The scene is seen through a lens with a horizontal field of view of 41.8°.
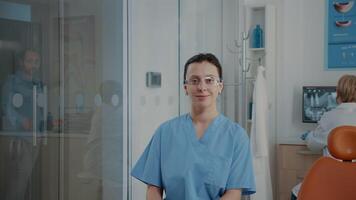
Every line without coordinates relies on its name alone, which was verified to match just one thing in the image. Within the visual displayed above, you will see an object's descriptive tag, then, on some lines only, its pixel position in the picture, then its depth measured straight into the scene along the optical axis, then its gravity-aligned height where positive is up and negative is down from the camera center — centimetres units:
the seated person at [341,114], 309 -18
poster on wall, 425 +49
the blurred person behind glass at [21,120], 216 -16
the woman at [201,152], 175 -25
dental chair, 193 -36
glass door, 219 -7
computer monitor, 413 -13
